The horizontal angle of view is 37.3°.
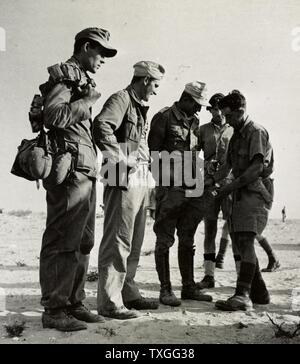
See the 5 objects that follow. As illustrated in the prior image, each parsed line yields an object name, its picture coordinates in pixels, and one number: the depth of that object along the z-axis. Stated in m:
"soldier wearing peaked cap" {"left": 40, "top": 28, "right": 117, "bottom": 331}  3.85
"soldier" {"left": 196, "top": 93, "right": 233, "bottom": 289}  6.29
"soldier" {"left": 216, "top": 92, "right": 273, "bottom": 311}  4.71
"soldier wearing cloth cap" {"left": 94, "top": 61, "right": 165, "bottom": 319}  4.23
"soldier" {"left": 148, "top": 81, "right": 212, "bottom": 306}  5.18
